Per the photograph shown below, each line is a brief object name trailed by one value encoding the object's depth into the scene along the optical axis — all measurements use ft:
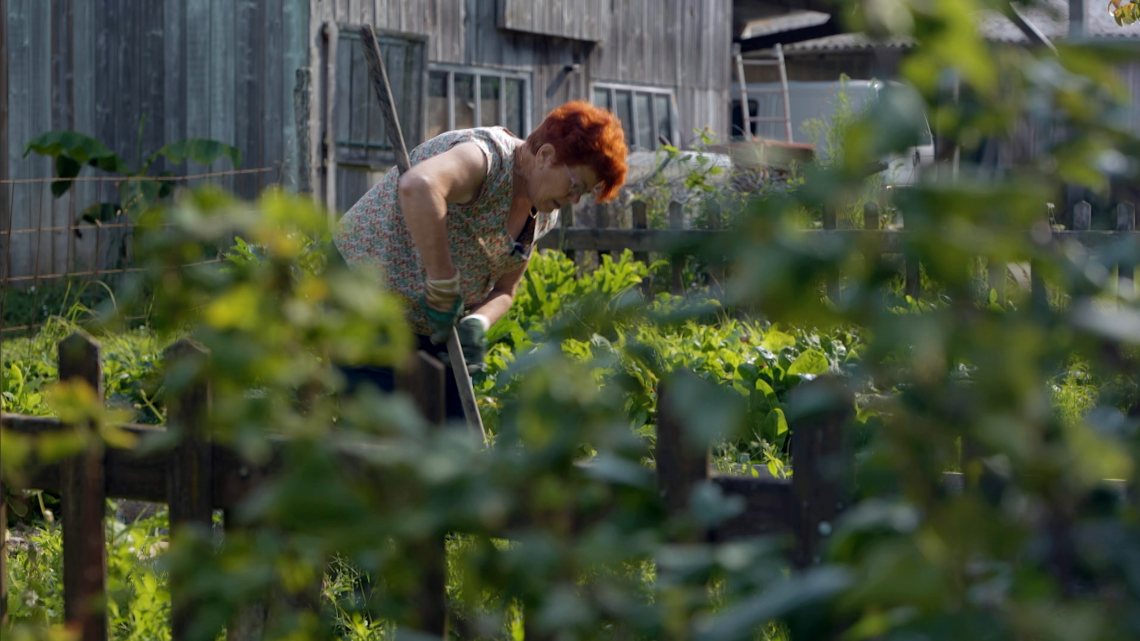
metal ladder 50.21
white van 56.95
